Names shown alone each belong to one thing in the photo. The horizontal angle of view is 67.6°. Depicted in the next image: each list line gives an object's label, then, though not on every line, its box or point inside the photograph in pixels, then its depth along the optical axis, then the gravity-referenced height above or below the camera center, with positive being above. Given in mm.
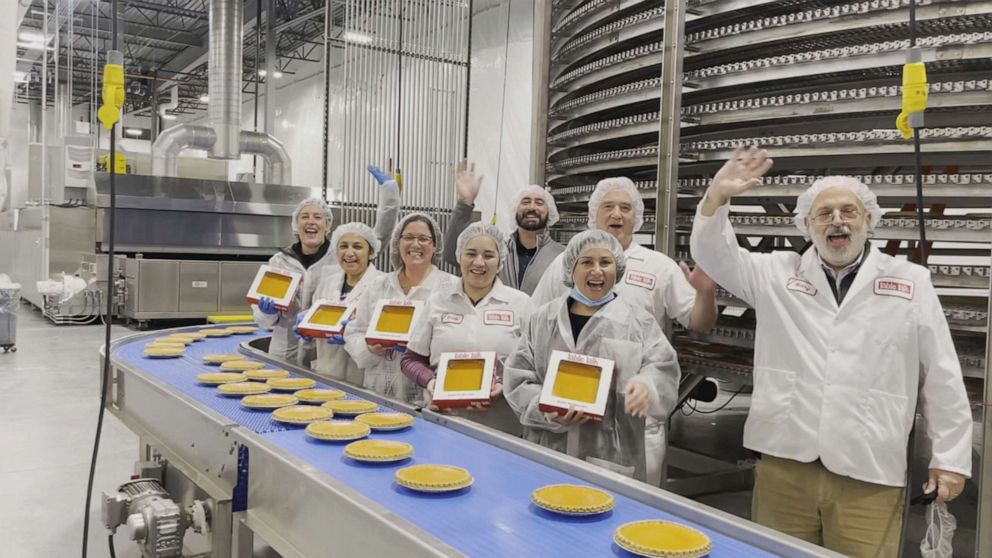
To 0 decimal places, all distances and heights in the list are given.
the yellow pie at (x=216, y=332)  3551 -485
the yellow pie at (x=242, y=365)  2541 -459
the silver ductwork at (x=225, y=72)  8867 +1943
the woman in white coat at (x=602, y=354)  2039 -307
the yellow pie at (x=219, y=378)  2307 -458
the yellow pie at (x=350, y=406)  2004 -468
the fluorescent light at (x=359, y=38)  5986 +1614
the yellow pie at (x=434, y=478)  1396 -462
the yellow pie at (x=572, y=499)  1308 -466
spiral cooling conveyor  2412 +529
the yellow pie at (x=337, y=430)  1708 -458
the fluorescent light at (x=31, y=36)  10844 +2861
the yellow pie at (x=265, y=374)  2403 -464
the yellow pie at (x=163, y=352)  2773 -457
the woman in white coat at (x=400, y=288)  2668 -185
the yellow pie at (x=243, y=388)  2152 -457
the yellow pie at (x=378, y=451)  1566 -460
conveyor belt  1221 -492
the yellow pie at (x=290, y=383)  2273 -467
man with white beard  1806 -315
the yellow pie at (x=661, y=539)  1135 -467
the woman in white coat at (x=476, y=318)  2375 -251
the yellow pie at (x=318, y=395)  2133 -469
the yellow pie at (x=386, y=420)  1848 -465
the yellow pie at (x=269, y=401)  2010 -460
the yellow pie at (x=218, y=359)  2697 -462
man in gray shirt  2947 -3
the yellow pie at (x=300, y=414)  1864 -459
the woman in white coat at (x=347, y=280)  2990 -180
